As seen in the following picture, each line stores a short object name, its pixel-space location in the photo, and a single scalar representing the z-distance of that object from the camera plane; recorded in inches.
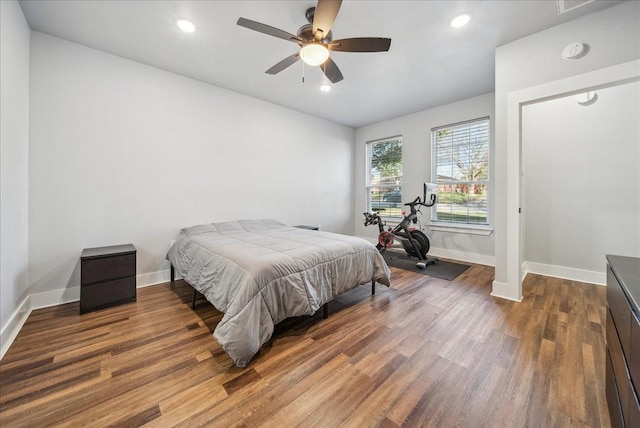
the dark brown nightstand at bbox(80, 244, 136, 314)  95.1
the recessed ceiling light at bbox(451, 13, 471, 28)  90.3
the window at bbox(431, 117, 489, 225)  167.0
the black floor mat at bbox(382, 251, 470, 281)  142.7
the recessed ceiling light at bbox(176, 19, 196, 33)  93.4
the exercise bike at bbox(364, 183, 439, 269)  166.5
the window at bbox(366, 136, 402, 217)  212.5
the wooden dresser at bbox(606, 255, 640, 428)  32.4
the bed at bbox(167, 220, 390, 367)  67.4
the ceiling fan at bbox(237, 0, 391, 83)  72.7
